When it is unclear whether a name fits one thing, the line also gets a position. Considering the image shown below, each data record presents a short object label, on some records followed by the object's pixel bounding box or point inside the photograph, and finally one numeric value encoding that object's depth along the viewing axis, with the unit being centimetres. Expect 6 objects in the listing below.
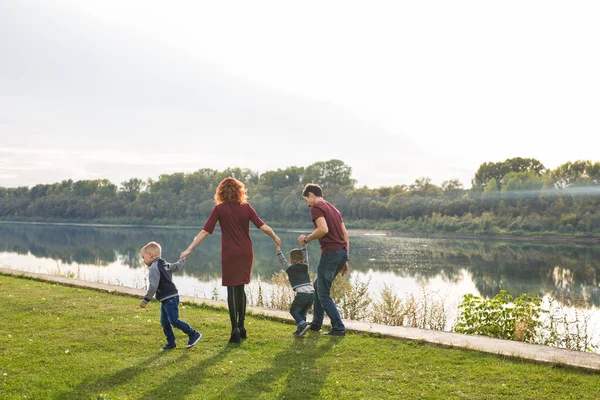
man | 643
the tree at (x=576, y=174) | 6606
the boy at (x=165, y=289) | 575
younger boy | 650
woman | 603
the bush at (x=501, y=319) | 747
